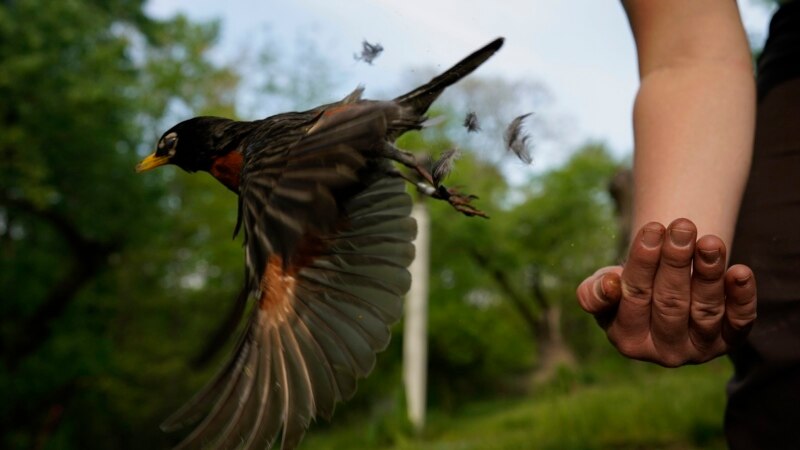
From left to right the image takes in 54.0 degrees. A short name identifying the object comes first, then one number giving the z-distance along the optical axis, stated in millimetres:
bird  1083
